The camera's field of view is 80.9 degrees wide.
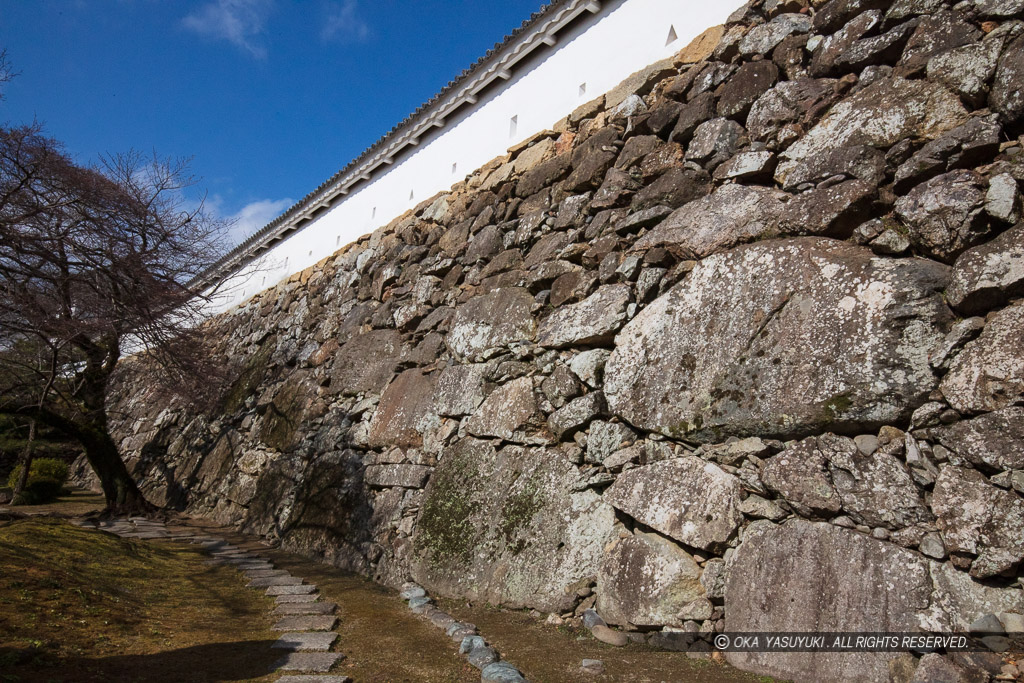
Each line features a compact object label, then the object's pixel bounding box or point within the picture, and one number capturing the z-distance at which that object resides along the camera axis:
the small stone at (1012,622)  2.33
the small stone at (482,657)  3.17
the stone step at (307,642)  3.51
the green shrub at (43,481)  9.65
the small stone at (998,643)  2.33
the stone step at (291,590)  4.83
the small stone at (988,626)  2.36
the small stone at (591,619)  3.47
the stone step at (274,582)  5.09
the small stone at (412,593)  4.56
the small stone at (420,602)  4.38
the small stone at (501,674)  2.88
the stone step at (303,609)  4.28
